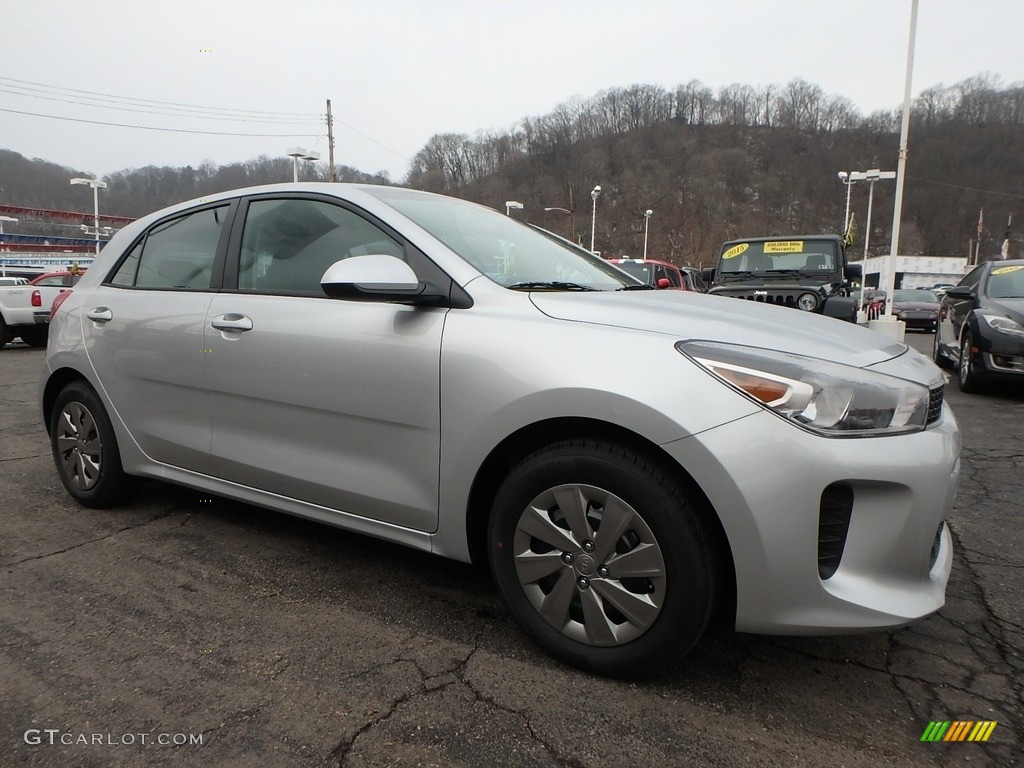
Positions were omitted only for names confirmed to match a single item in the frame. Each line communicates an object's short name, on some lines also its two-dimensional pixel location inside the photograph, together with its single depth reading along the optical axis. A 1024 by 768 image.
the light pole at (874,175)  27.13
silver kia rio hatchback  1.77
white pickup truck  11.77
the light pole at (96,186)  35.75
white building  64.44
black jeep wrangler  9.45
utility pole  32.53
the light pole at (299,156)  21.80
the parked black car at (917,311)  20.03
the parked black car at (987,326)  6.30
